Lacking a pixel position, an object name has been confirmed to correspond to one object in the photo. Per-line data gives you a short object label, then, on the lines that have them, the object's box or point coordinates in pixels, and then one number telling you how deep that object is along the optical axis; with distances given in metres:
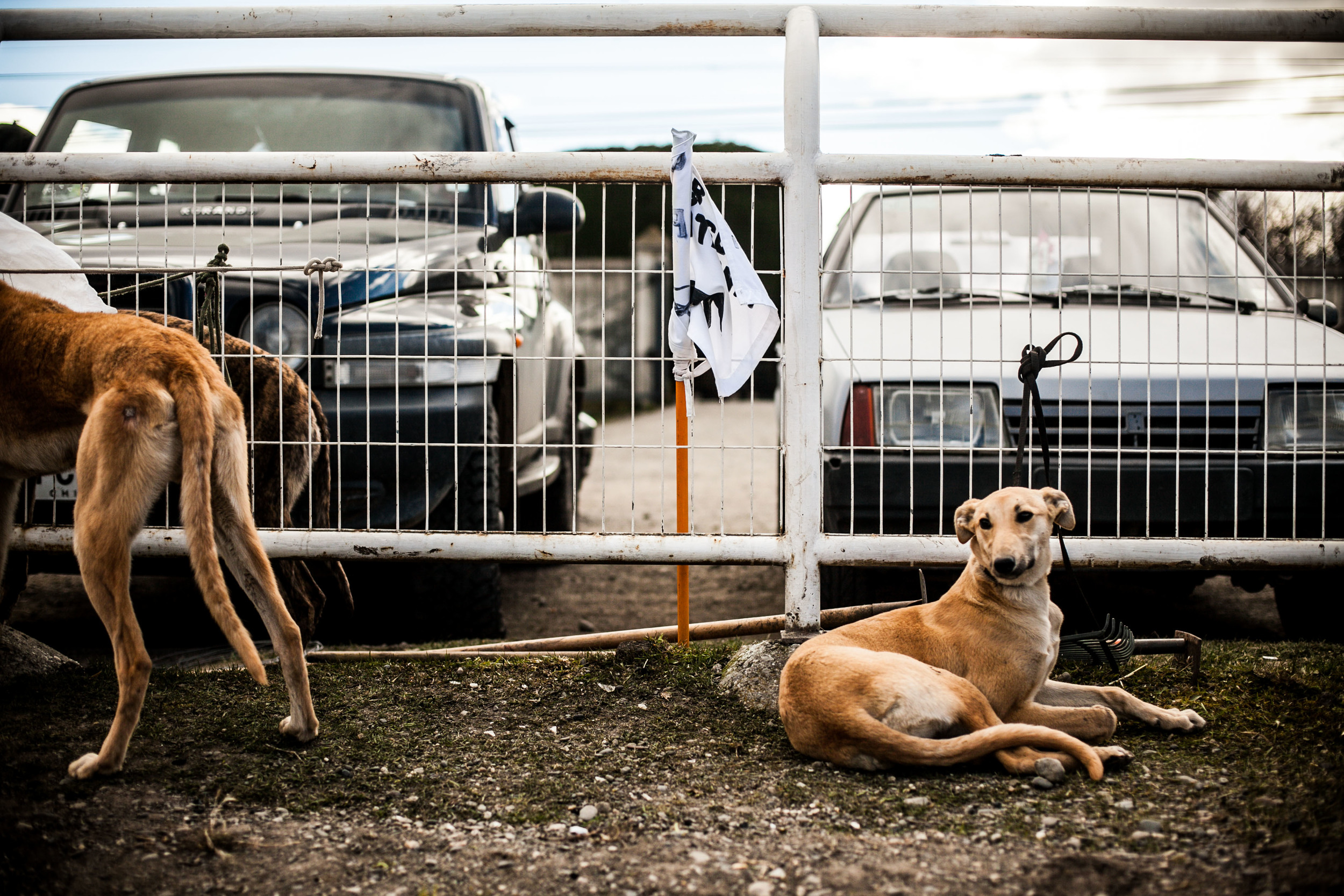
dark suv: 3.56
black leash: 2.96
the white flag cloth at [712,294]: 3.03
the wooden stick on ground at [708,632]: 3.41
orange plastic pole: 3.23
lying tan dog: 2.40
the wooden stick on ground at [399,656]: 3.46
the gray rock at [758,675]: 3.04
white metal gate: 3.16
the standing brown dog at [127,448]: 2.27
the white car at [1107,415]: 3.30
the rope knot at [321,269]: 3.05
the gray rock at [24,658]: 3.14
